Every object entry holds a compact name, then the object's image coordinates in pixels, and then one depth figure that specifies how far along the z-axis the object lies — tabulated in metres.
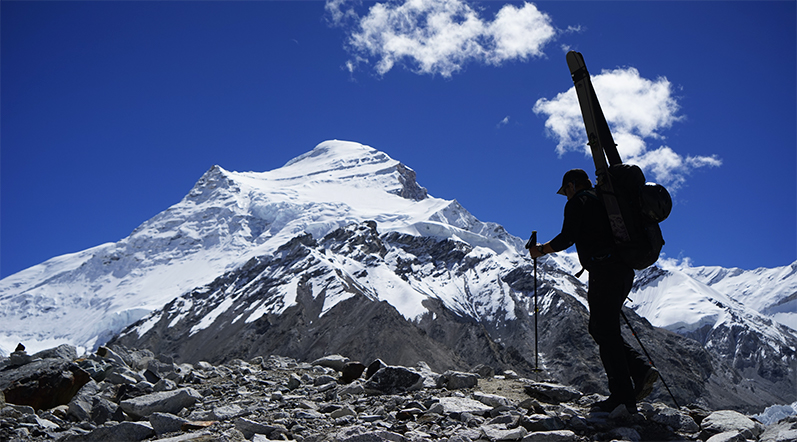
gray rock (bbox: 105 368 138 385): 11.12
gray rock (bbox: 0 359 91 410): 10.24
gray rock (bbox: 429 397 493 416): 7.78
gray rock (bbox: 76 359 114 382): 11.59
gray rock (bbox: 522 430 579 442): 6.47
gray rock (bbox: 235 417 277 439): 7.08
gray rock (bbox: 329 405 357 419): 7.92
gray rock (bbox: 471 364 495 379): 12.66
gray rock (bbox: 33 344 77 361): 13.59
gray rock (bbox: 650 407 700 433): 7.16
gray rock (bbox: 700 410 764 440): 6.96
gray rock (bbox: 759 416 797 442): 6.31
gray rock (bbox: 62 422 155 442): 7.42
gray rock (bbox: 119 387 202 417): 8.66
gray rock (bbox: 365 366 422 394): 9.61
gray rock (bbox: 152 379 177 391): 10.49
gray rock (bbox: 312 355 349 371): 13.41
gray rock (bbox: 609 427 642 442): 6.75
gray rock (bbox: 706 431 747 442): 6.48
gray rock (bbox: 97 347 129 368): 13.06
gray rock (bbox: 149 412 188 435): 7.49
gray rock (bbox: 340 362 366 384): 11.04
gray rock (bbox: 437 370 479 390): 9.98
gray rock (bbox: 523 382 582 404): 9.10
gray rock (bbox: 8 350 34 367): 12.16
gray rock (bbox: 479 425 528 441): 6.66
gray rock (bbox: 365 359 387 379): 10.60
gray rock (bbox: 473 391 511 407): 8.26
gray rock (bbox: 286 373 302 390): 10.64
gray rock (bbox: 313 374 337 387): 10.75
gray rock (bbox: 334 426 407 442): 6.38
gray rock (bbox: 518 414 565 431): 6.97
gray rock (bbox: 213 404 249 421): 8.05
